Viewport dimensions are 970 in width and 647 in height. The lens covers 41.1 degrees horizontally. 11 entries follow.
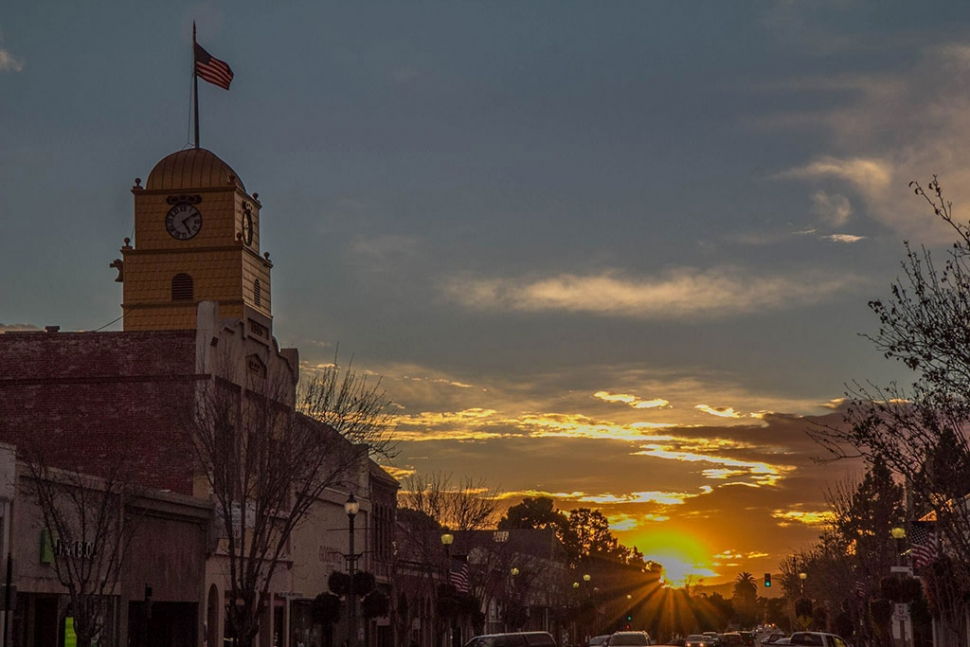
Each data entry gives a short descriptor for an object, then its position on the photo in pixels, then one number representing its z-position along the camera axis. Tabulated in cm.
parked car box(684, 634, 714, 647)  8588
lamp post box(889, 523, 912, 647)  4589
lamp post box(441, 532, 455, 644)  5391
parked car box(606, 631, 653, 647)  5497
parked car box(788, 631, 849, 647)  4525
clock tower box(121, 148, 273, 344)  7194
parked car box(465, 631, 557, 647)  4150
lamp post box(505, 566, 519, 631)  9006
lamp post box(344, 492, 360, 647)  4806
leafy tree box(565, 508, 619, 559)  17988
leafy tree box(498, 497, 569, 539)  19225
